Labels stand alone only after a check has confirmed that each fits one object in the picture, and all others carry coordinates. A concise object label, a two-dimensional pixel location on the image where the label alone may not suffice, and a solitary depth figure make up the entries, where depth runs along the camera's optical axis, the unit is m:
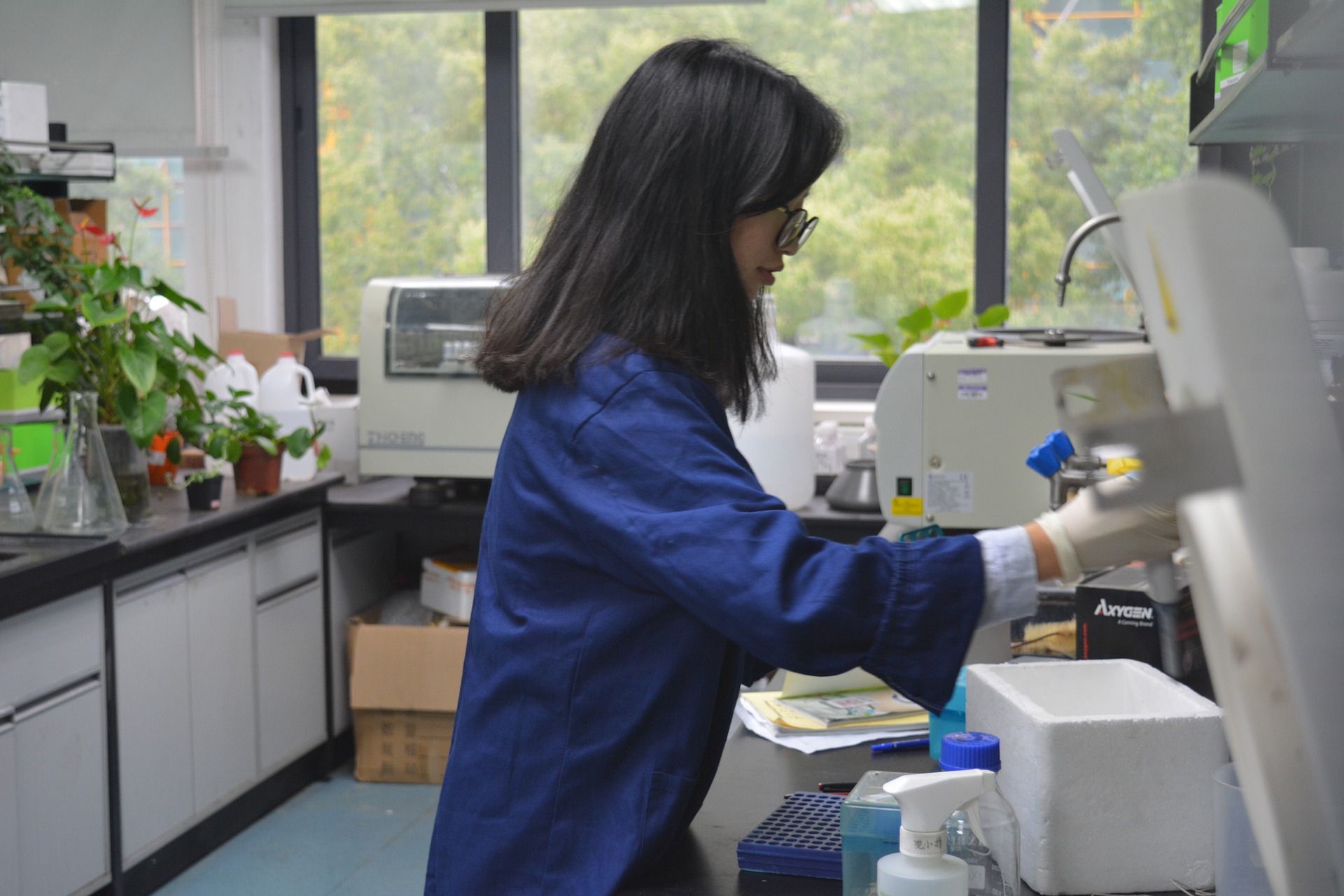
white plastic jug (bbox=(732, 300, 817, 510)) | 2.97
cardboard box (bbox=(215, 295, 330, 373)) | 3.67
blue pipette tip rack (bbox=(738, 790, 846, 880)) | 1.06
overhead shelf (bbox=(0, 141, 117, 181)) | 2.97
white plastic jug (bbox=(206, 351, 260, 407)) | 3.40
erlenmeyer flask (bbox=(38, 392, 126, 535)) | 2.42
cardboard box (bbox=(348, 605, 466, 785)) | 3.23
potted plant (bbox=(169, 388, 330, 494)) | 2.91
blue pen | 1.40
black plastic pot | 2.81
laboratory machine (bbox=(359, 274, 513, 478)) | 3.13
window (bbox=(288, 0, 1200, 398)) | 3.53
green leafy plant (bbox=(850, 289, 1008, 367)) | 2.78
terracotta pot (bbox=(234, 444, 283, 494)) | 3.01
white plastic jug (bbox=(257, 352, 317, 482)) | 3.36
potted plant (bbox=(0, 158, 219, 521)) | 2.59
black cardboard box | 1.47
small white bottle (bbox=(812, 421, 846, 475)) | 3.35
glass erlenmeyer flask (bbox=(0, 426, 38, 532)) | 2.44
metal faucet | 1.84
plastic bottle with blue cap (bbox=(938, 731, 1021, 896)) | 0.94
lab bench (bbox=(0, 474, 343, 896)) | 2.25
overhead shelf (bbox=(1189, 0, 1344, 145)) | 1.14
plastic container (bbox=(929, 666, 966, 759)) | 1.30
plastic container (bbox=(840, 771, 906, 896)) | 0.95
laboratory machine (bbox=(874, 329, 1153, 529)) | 2.03
